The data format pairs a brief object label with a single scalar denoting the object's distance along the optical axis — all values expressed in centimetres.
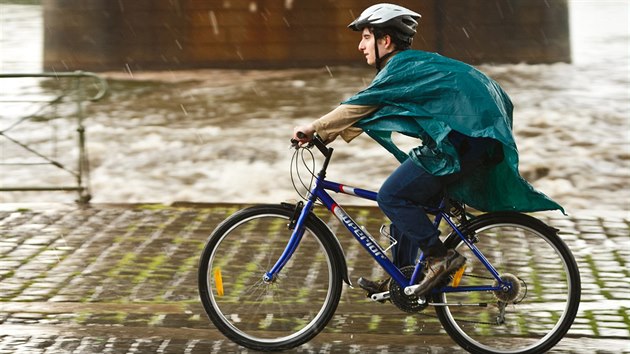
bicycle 1053
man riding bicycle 1000
